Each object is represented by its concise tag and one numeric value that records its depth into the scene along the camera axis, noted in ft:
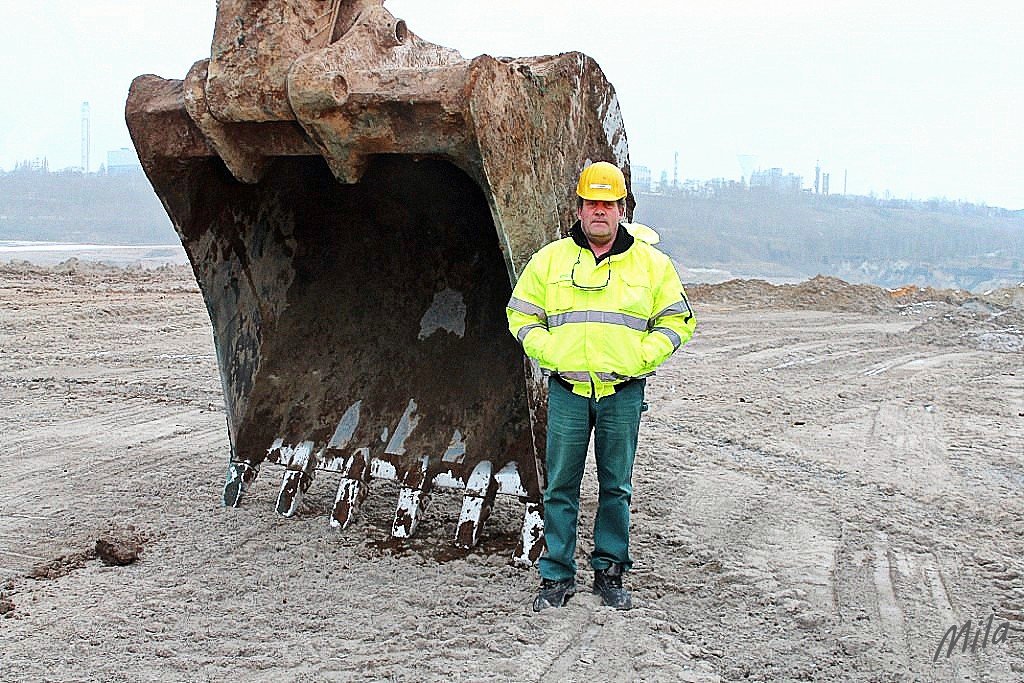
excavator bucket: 11.06
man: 10.87
